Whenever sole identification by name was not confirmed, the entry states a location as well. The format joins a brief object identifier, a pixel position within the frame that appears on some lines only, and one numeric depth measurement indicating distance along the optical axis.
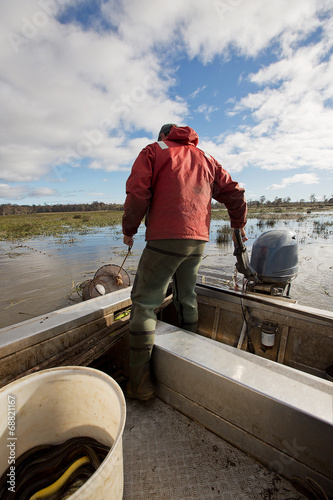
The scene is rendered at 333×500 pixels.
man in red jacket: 1.79
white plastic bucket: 1.21
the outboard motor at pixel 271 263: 2.73
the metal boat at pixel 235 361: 1.23
